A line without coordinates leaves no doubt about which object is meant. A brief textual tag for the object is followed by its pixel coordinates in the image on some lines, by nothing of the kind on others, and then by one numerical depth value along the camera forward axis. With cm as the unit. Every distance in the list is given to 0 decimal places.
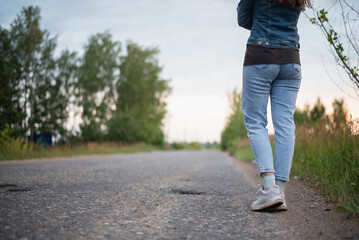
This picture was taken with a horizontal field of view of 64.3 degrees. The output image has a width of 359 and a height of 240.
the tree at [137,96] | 2763
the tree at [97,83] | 2388
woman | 225
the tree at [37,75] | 1723
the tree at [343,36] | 254
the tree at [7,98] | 1248
